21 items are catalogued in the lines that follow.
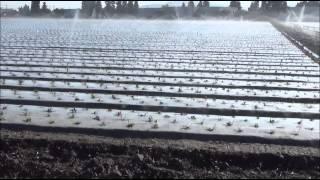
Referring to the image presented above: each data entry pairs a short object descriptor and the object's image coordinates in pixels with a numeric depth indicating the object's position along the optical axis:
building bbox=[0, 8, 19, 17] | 69.43
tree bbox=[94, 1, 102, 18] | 74.14
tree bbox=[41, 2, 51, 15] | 72.50
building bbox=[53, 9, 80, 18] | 70.25
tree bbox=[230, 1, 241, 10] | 86.32
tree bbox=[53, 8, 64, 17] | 70.08
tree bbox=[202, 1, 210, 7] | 89.34
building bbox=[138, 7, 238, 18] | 74.00
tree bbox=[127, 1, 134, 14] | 76.88
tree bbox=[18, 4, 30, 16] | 74.12
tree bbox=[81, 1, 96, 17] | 75.51
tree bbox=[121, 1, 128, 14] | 76.56
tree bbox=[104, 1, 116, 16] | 76.02
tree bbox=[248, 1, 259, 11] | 85.08
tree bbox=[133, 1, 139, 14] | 77.43
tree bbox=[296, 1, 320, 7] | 85.00
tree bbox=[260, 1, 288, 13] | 79.25
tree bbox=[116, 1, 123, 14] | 76.84
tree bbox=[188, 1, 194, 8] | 86.86
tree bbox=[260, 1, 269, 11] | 82.06
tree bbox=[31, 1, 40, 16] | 72.62
